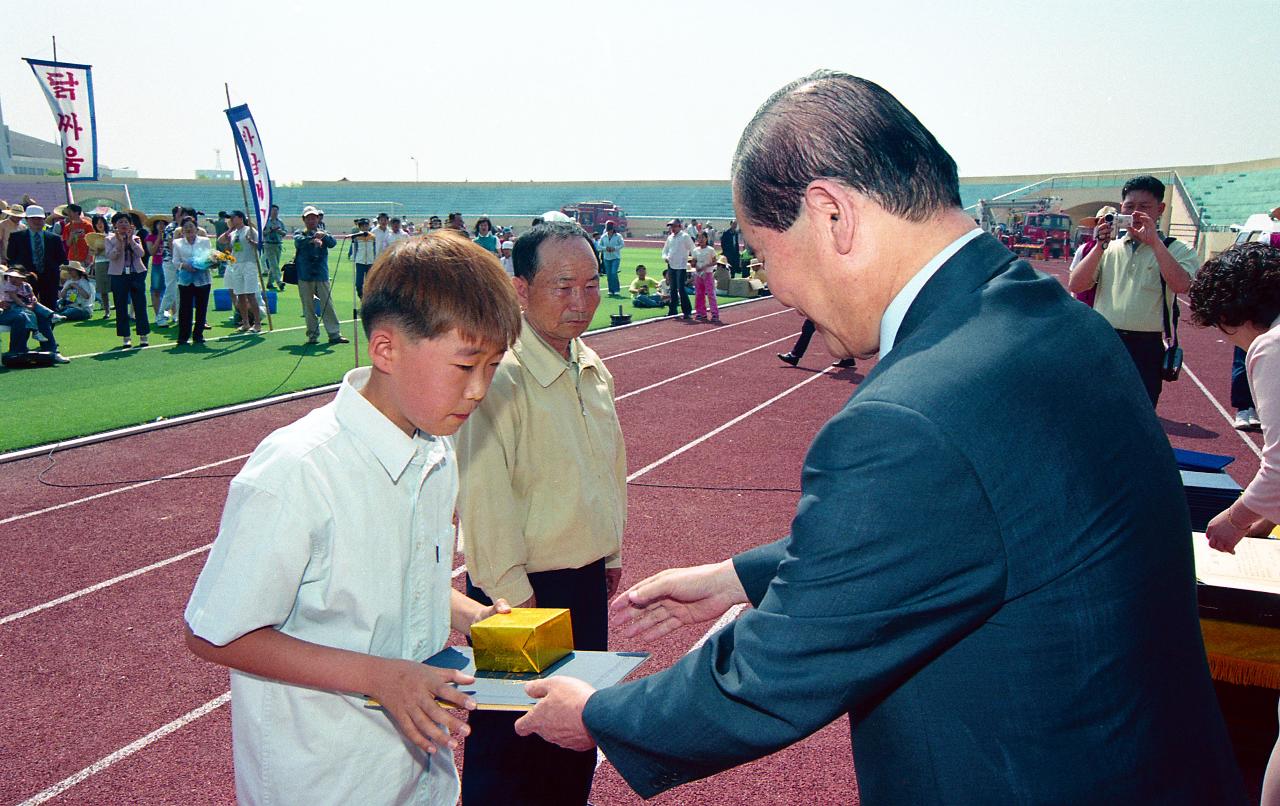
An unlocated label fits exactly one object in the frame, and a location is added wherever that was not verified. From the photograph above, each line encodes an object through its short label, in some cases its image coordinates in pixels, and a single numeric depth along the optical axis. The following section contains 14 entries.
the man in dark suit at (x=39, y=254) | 16.17
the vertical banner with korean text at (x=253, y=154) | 16.14
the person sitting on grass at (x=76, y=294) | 17.88
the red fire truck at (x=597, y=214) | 57.56
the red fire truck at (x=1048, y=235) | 43.81
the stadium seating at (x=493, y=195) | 85.25
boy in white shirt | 1.72
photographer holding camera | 7.18
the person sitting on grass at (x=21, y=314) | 13.05
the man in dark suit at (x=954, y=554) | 1.22
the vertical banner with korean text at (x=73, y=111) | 17.98
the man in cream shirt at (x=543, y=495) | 3.02
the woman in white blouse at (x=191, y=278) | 15.01
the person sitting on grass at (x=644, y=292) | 23.23
